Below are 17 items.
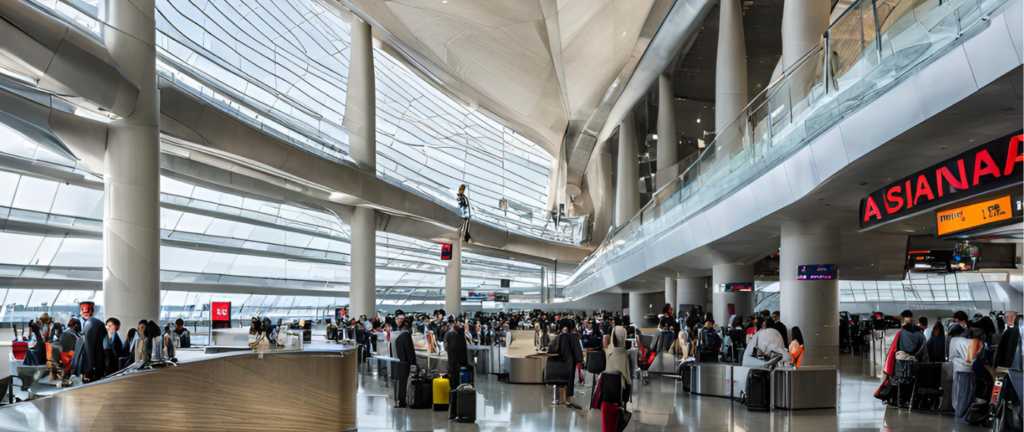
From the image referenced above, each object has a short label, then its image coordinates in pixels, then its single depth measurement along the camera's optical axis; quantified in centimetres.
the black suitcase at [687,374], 1430
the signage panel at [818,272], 1566
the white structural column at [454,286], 4175
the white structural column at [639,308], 4856
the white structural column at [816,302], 1580
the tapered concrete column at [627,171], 4366
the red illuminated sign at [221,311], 1756
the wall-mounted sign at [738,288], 2371
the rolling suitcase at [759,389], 1188
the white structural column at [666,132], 3456
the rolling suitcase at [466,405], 1103
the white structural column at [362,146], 2925
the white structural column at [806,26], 1664
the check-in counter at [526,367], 1658
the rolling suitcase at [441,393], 1218
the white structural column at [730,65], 2383
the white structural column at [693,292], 3250
